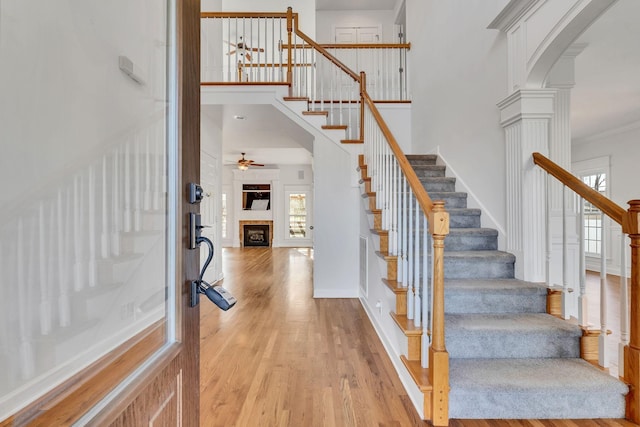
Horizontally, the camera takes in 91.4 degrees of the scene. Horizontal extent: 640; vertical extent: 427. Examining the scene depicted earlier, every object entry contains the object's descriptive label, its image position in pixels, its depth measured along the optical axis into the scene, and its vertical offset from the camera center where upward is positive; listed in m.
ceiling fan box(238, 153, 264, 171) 8.36 +1.36
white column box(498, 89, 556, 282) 2.32 +0.28
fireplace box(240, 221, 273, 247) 10.81 -0.68
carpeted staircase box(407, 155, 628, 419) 1.68 -0.89
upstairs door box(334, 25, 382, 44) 6.40 +3.68
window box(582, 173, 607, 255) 6.34 -0.15
